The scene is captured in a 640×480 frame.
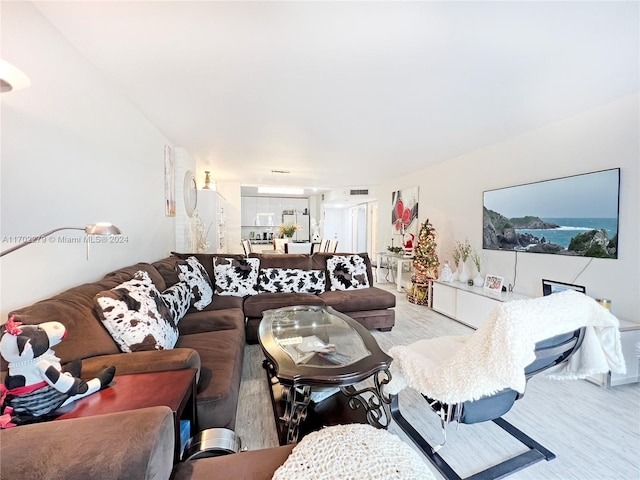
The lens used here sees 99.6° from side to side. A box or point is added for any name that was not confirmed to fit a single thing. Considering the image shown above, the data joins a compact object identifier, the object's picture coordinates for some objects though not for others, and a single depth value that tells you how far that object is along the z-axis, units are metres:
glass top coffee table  1.39
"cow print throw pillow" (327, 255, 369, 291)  3.54
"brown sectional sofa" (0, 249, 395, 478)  0.67
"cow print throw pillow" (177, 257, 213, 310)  2.65
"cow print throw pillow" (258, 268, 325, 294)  3.32
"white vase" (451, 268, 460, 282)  4.01
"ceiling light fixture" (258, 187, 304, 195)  7.03
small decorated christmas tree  4.30
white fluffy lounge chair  1.11
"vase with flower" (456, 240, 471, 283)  3.89
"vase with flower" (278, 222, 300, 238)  7.00
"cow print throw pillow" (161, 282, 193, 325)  2.02
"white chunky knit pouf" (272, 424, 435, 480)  0.76
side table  0.99
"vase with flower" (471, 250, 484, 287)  3.63
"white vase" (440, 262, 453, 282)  3.98
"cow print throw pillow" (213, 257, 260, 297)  3.17
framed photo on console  3.32
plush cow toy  0.87
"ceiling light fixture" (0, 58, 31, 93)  0.87
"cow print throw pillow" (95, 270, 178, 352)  1.41
